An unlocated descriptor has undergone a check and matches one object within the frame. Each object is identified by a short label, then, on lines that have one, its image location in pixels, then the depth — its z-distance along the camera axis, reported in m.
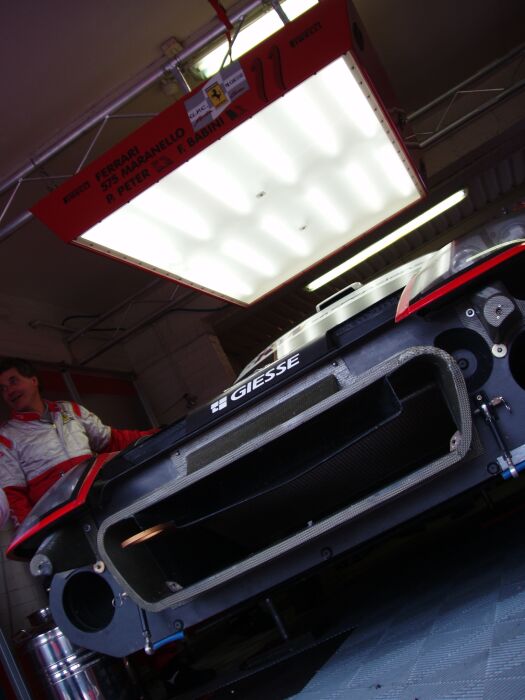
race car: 2.30
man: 4.27
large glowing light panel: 4.38
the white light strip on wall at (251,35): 5.12
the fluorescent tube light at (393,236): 9.39
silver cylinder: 3.43
